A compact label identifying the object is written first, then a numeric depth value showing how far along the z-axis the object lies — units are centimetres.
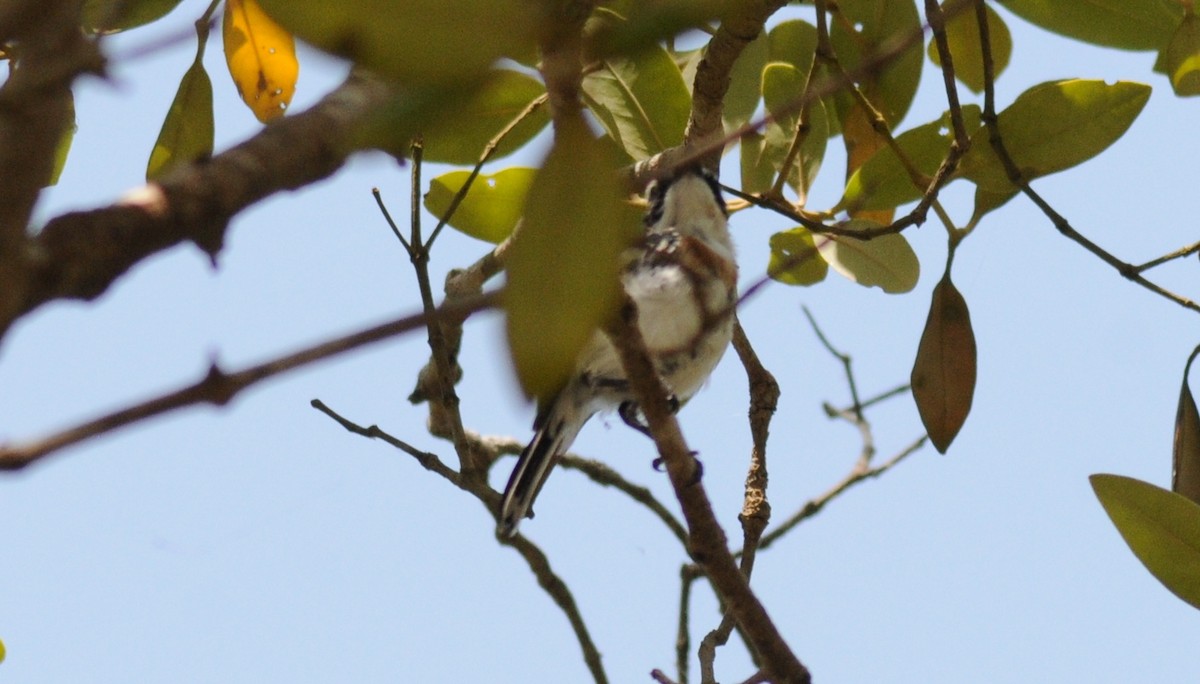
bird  691
